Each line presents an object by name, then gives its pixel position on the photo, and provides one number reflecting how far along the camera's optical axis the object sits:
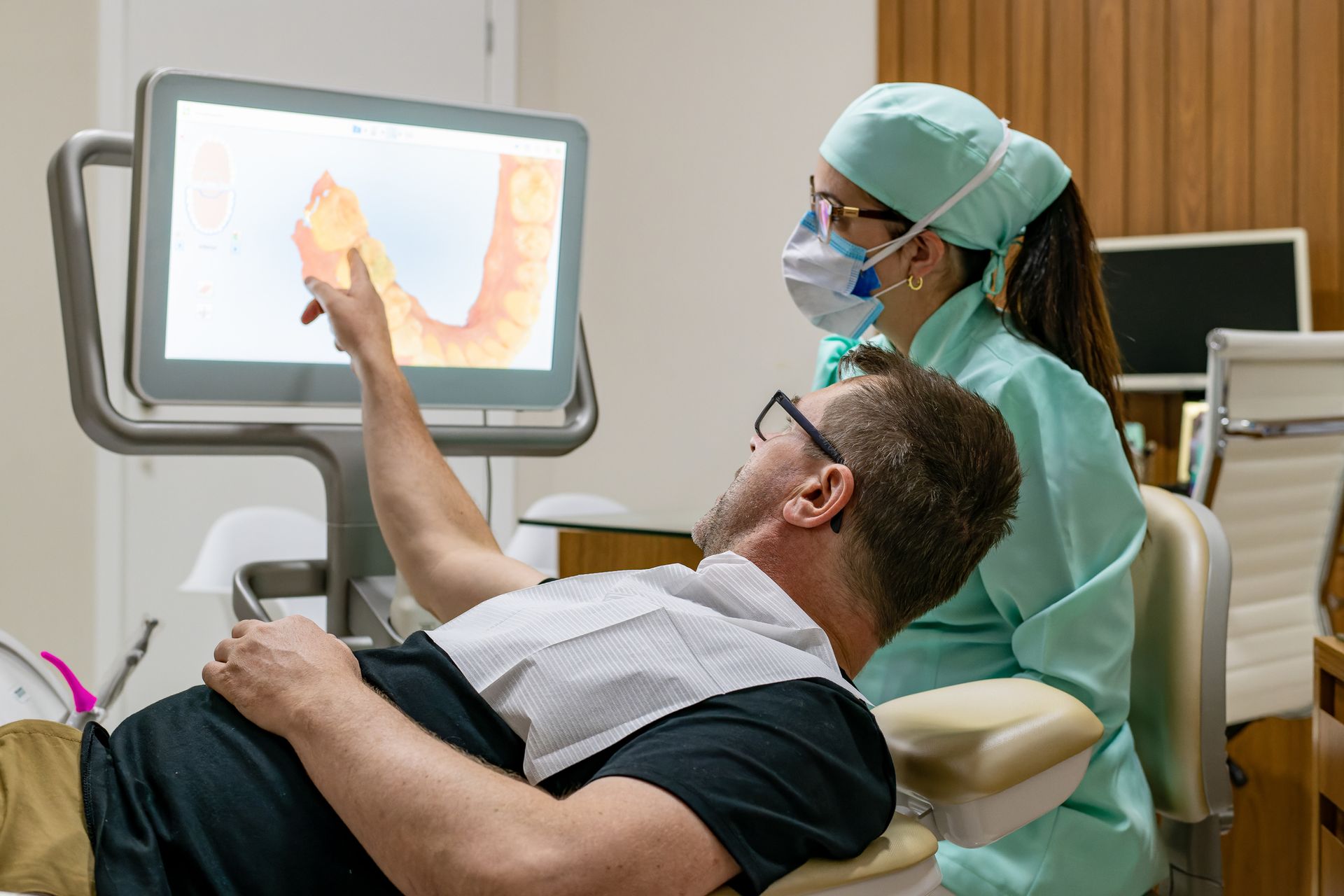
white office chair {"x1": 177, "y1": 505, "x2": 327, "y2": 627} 2.18
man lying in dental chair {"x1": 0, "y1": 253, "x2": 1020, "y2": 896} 0.71
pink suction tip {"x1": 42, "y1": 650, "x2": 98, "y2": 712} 1.25
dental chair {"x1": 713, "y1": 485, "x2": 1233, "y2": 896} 0.84
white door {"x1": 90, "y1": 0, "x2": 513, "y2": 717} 3.17
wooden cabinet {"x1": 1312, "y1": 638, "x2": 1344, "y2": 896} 1.16
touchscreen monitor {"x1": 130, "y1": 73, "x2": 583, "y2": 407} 1.32
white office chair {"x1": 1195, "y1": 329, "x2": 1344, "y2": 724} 2.31
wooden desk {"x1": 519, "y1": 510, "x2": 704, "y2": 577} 1.71
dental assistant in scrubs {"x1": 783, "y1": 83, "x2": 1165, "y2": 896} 1.16
